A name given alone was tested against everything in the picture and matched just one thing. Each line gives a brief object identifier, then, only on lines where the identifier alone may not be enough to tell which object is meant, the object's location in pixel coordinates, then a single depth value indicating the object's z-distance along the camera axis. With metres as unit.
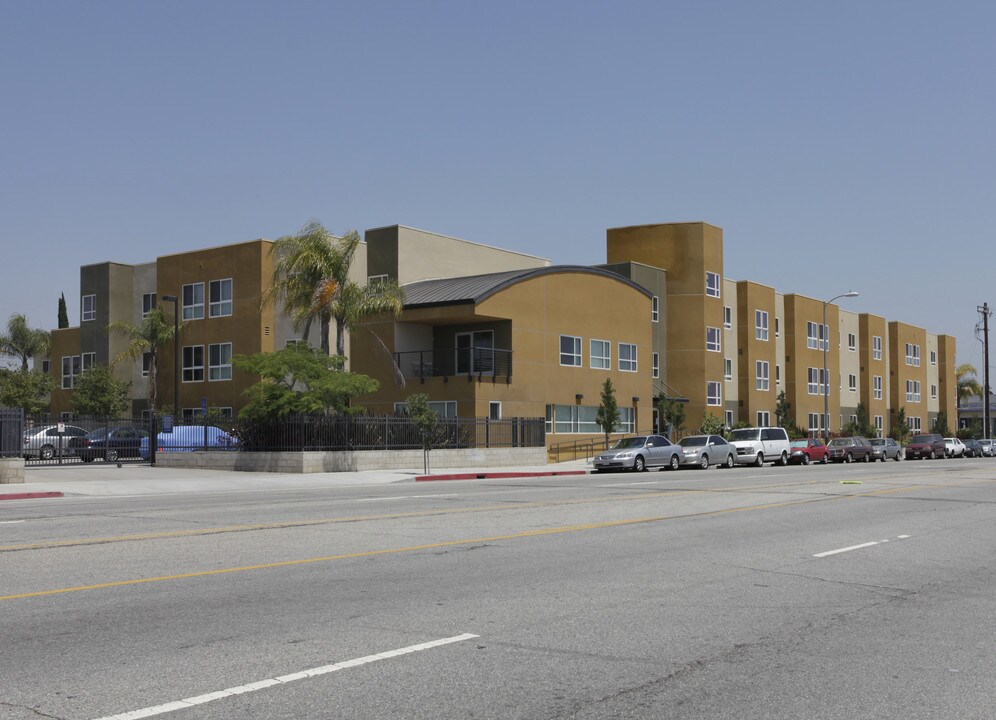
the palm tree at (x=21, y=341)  63.72
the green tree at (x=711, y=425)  57.44
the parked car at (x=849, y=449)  53.56
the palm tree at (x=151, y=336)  54.56
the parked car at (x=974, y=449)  70.19
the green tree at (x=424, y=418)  37.03
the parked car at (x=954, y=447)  67.56
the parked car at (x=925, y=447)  62.88
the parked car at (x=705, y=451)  43.31
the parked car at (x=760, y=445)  47.44
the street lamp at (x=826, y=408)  61.06
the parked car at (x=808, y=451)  51.06
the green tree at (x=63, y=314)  89.19
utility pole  86.81
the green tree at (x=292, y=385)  35.81
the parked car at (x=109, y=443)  36.66
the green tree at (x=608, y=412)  49.38
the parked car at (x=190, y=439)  37.81
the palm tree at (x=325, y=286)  42.97
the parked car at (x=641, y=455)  39.72
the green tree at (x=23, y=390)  56.56
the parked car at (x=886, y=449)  57.66
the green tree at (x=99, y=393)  54.75
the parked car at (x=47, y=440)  34.81
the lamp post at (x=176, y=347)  48.78
